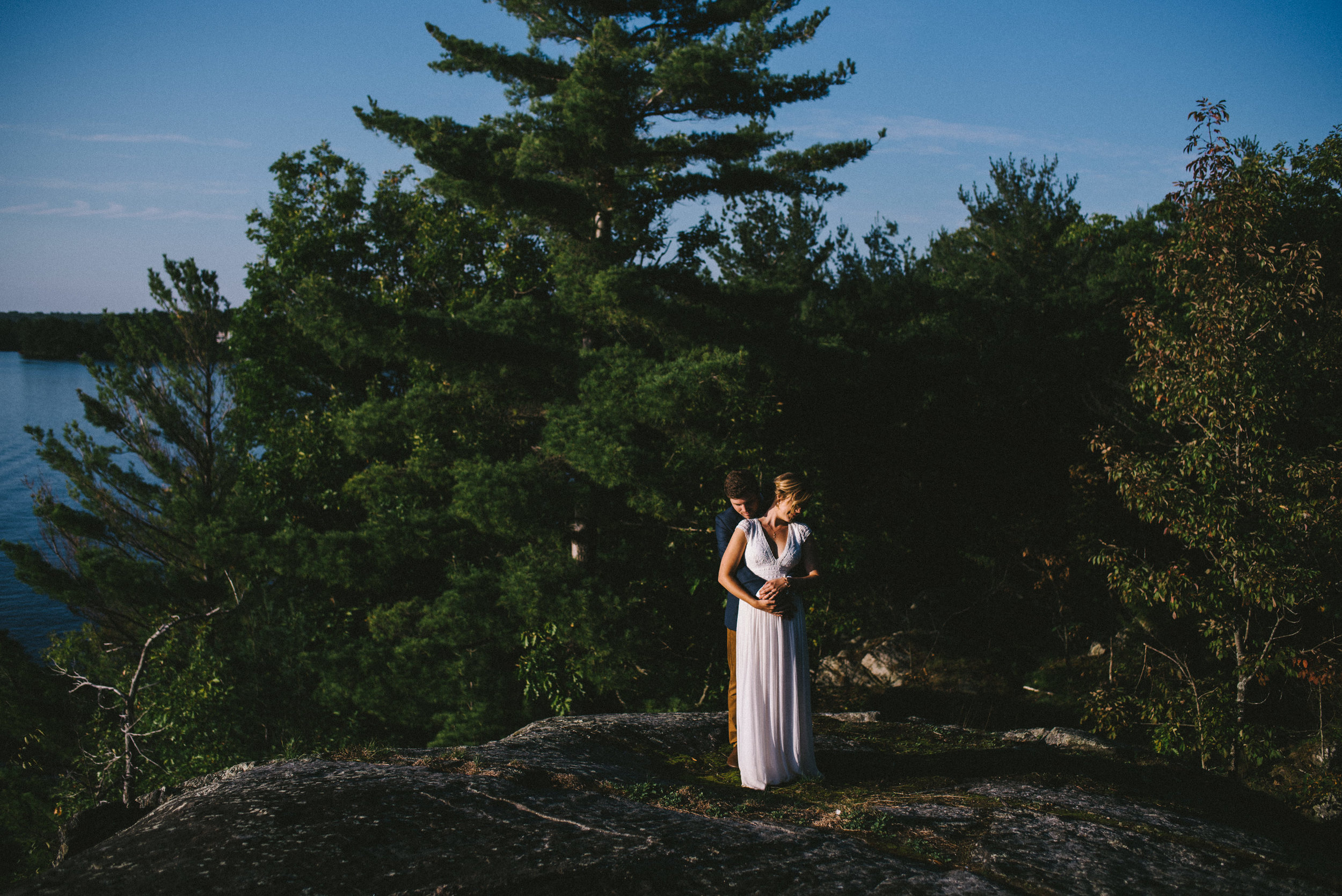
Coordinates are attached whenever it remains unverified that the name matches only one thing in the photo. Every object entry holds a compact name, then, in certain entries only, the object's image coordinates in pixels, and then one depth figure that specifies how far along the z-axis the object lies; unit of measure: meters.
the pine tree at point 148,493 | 15.64
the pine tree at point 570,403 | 9.73
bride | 4.47
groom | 4.56
